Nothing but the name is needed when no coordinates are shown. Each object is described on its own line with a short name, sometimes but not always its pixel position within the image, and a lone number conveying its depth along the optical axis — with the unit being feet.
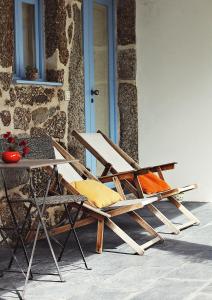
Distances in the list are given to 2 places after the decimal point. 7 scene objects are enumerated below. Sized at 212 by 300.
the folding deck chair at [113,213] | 15.76
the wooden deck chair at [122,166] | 18.03
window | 19.06
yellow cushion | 16.34
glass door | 22.90
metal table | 13.10
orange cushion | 18.53
